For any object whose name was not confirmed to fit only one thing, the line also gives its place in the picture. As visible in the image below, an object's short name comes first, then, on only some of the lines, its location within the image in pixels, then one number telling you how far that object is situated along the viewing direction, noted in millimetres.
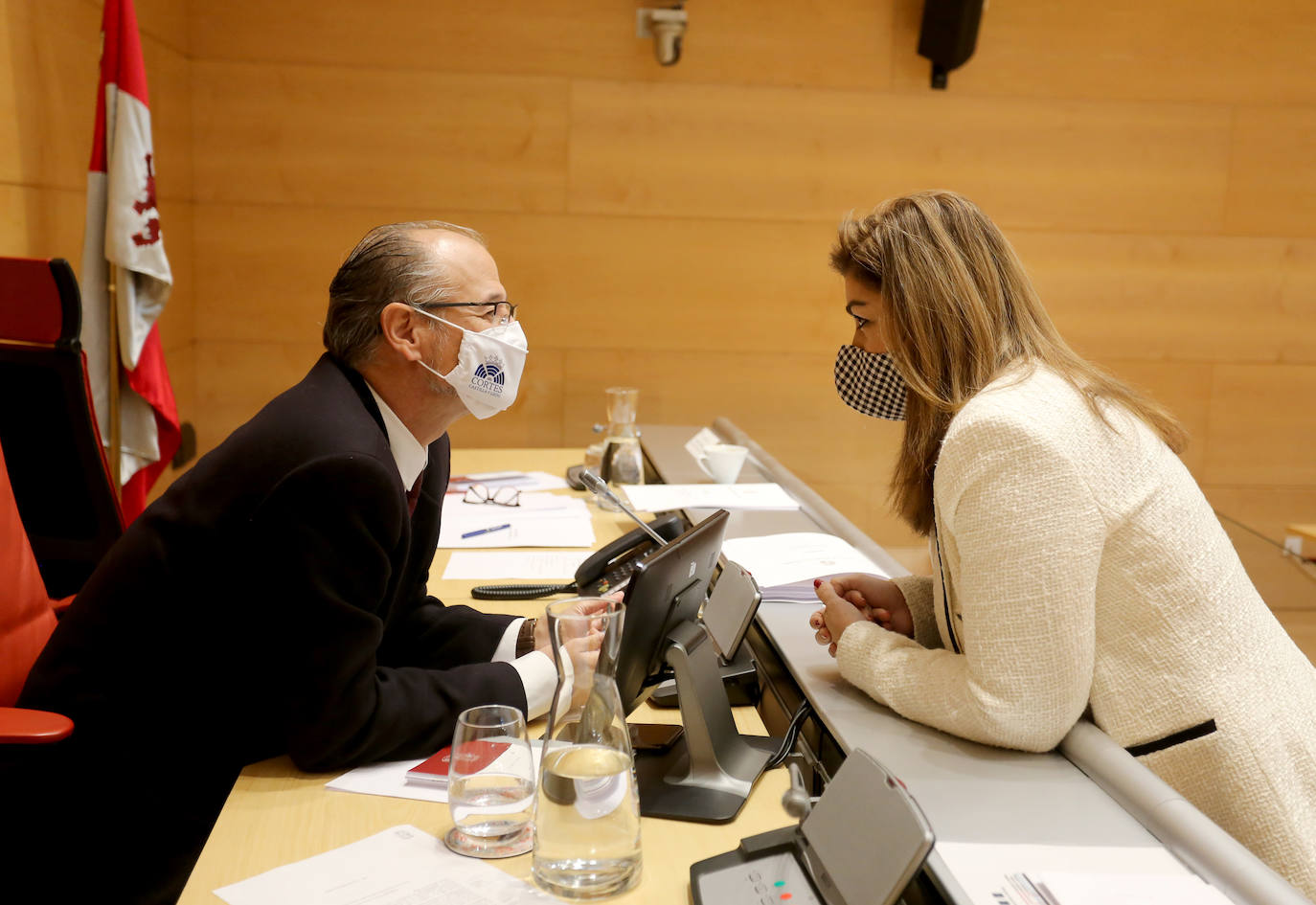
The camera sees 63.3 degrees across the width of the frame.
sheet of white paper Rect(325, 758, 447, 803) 1231
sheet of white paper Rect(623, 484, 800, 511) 2387
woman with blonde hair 1205
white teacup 2645
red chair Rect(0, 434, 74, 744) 1601
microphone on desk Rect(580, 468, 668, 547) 2076
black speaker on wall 3939
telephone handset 1925
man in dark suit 1261
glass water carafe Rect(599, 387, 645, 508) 2777
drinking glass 1097
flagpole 2963
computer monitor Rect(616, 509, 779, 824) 1163
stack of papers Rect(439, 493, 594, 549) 2326
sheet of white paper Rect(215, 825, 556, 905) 1012
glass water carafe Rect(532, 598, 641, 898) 1008
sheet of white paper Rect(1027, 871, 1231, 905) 940
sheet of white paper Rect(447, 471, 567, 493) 2902
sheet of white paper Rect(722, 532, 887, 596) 1869
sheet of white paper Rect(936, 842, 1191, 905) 974
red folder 1096
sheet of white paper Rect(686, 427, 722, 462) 3004
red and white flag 2879
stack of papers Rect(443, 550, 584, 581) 2076
